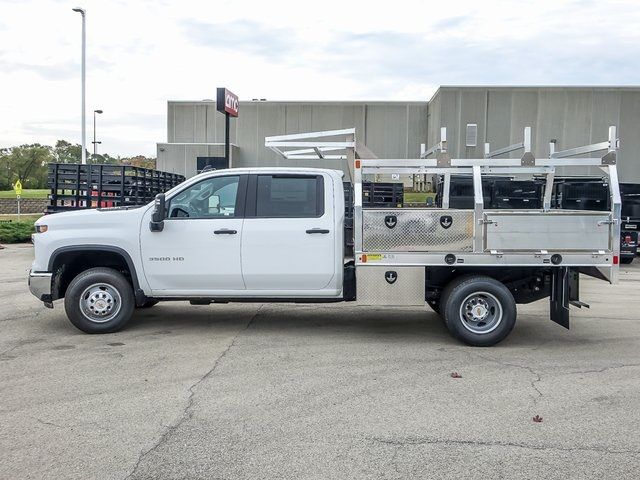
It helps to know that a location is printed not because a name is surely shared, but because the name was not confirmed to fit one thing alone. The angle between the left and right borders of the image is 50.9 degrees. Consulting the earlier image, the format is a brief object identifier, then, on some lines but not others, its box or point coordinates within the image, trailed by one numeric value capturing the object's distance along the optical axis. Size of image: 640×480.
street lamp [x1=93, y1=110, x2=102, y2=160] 54.47
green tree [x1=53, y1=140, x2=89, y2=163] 88.38
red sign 18.98
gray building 33.09
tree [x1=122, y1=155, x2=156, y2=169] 77.25
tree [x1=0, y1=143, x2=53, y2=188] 68.38
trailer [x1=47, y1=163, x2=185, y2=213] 17.30
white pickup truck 7.41
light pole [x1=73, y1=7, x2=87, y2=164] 30.05
